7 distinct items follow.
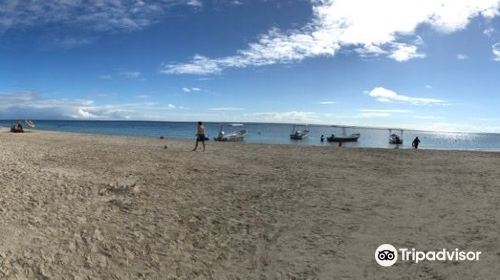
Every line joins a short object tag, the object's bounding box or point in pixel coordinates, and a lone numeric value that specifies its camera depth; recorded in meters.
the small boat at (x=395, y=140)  80.78
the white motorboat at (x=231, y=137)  61.18
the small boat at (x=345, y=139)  81.39
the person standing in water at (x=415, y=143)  53.94
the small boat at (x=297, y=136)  90.19
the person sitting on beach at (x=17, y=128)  49.59
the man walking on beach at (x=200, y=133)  30.84
